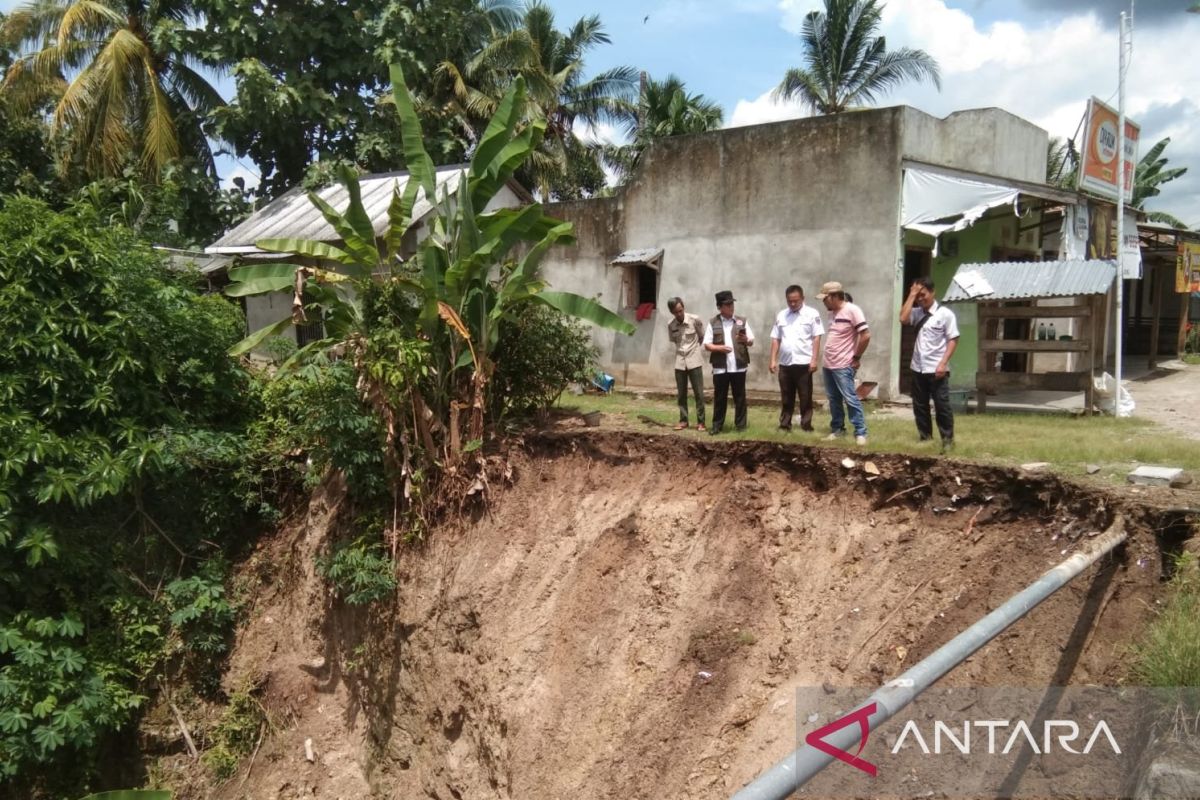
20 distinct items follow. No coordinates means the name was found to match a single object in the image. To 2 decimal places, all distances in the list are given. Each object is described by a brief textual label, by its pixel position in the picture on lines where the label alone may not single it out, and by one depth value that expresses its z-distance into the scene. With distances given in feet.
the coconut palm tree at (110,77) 48.73
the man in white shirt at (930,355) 22.43
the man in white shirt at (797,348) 25.20
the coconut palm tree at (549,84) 60.34
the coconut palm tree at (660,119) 73.82
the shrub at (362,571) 23.38
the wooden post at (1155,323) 48.50
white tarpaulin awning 33.30
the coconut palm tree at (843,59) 70.44
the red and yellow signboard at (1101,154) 31.81
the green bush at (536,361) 26.68
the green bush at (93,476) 22.13
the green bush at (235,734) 25.07
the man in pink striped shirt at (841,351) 23.58
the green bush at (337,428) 23.77
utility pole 30.30
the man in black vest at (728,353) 26.20
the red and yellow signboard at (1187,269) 45.11
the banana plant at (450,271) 24.00
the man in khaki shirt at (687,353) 27.20
